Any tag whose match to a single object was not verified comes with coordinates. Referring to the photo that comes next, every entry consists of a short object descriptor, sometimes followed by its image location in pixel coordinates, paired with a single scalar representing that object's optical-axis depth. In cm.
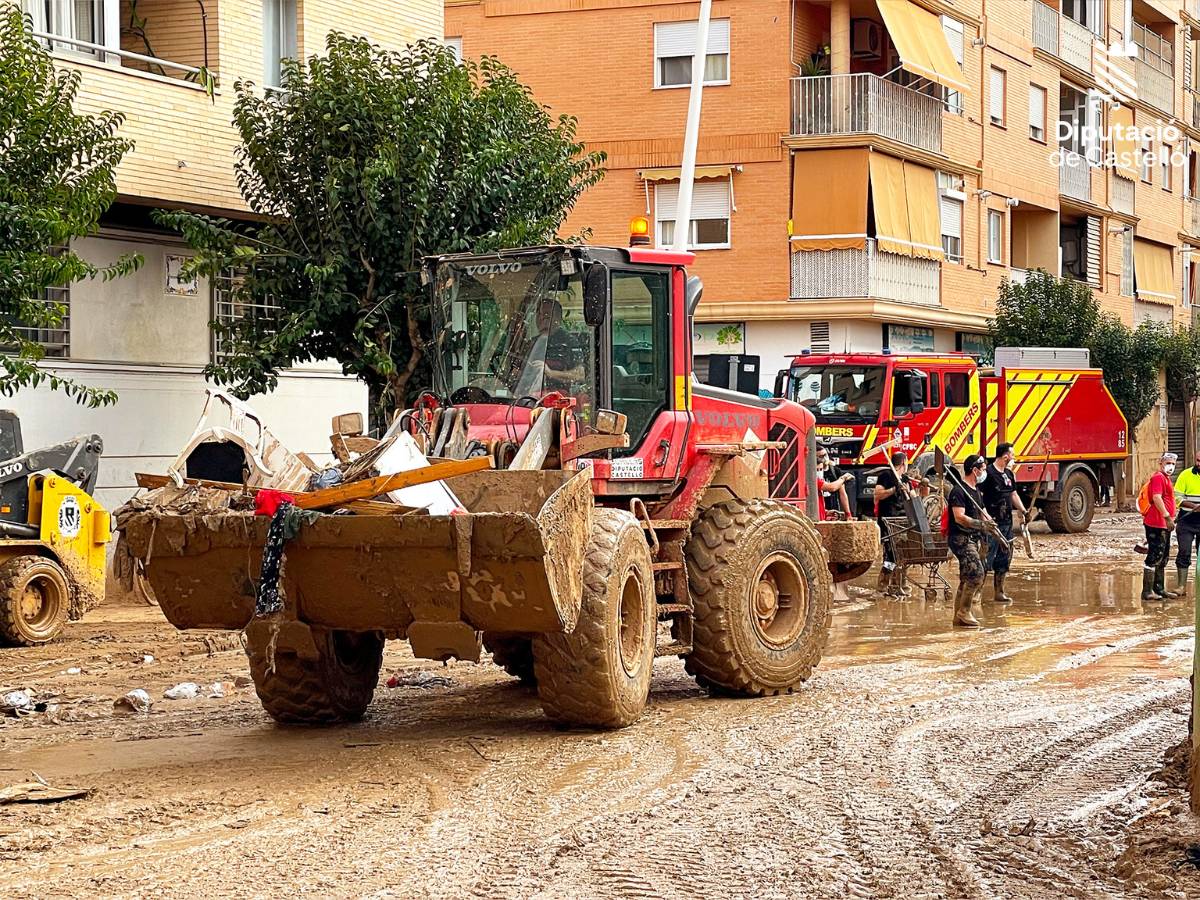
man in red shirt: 1931
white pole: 2045
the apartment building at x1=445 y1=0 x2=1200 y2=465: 3195
